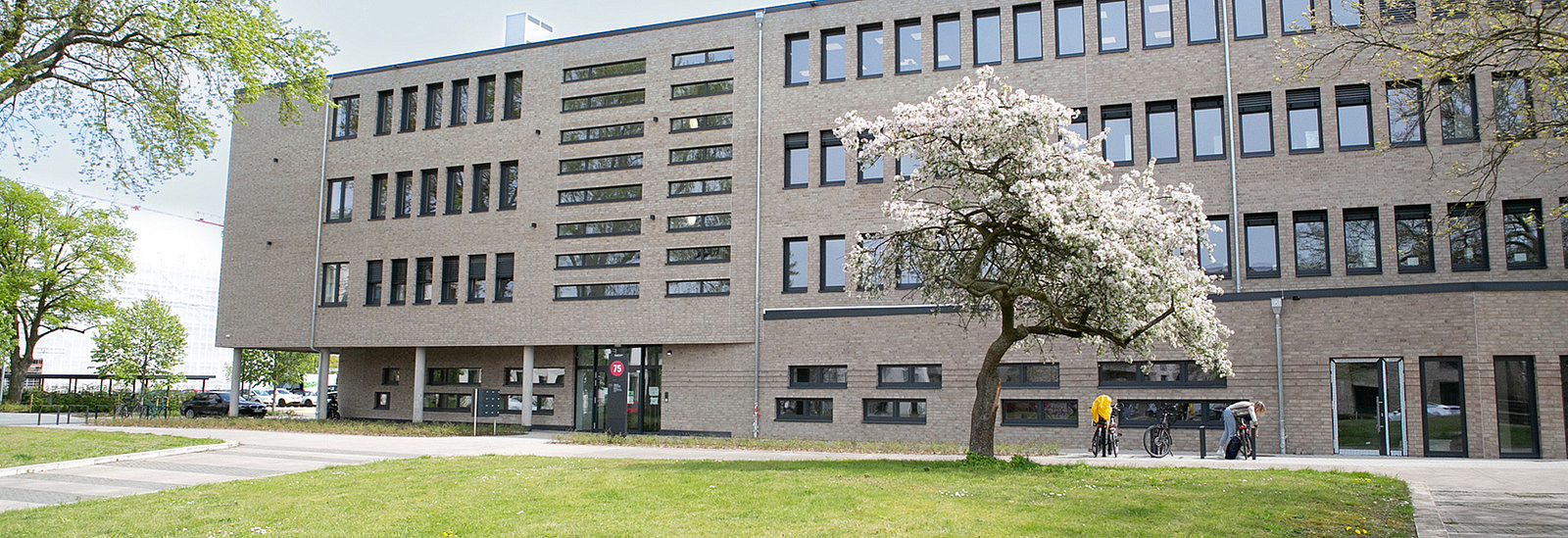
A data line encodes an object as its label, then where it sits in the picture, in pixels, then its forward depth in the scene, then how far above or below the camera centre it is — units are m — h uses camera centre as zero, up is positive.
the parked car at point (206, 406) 40.91 -1.55
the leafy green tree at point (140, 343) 48.81 +1.08
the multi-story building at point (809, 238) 22.22 +3.69
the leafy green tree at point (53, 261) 49.66 +5.26
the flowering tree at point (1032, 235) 14.85 +2.16
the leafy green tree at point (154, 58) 17.84 +5.69
